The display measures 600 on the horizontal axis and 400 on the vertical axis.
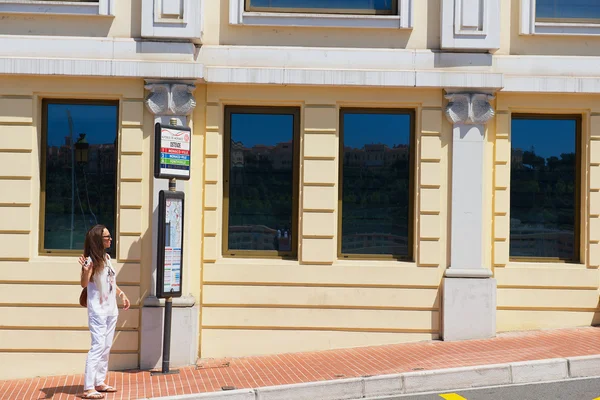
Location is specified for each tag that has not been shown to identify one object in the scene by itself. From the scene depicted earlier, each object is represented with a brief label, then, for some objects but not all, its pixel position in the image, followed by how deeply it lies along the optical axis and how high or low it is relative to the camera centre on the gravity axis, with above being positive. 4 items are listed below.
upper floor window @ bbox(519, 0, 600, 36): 11.66 +2.82
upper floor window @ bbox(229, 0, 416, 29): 11.46 +2.69
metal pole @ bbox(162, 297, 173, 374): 10.37 -1.61
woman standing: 9.36 -1.10
